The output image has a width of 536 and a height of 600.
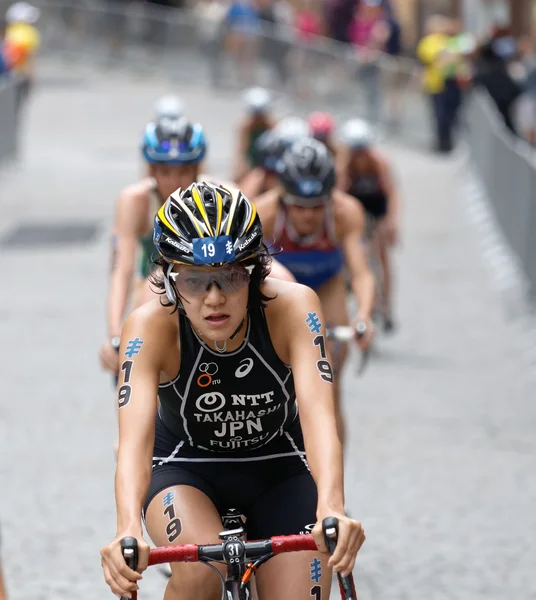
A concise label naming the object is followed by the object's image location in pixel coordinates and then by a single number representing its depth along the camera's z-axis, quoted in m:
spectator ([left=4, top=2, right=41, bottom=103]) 30.38
